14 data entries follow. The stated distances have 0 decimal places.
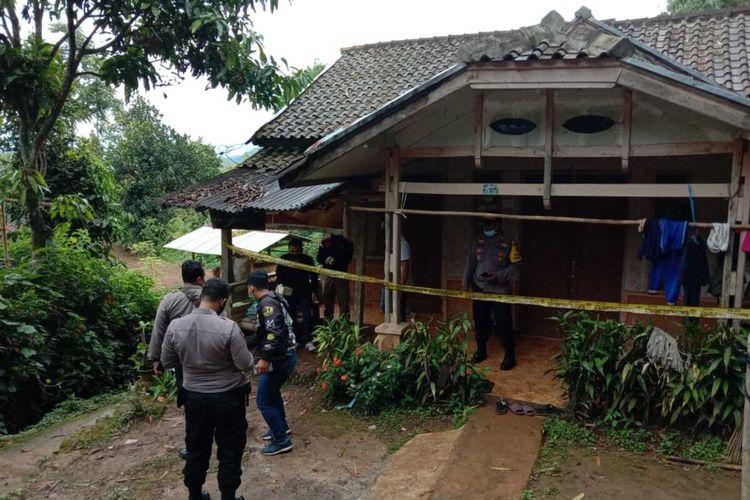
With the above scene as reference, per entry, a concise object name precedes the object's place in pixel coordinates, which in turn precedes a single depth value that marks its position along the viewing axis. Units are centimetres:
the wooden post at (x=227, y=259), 885
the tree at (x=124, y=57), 802
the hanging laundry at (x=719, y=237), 500
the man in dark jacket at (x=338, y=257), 823
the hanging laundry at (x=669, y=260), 534
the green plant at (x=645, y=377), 474
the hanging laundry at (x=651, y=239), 545
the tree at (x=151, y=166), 2227
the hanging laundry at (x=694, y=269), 538
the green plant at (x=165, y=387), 711
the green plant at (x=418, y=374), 589
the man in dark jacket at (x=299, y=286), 845
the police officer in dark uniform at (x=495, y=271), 652
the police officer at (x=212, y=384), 402
